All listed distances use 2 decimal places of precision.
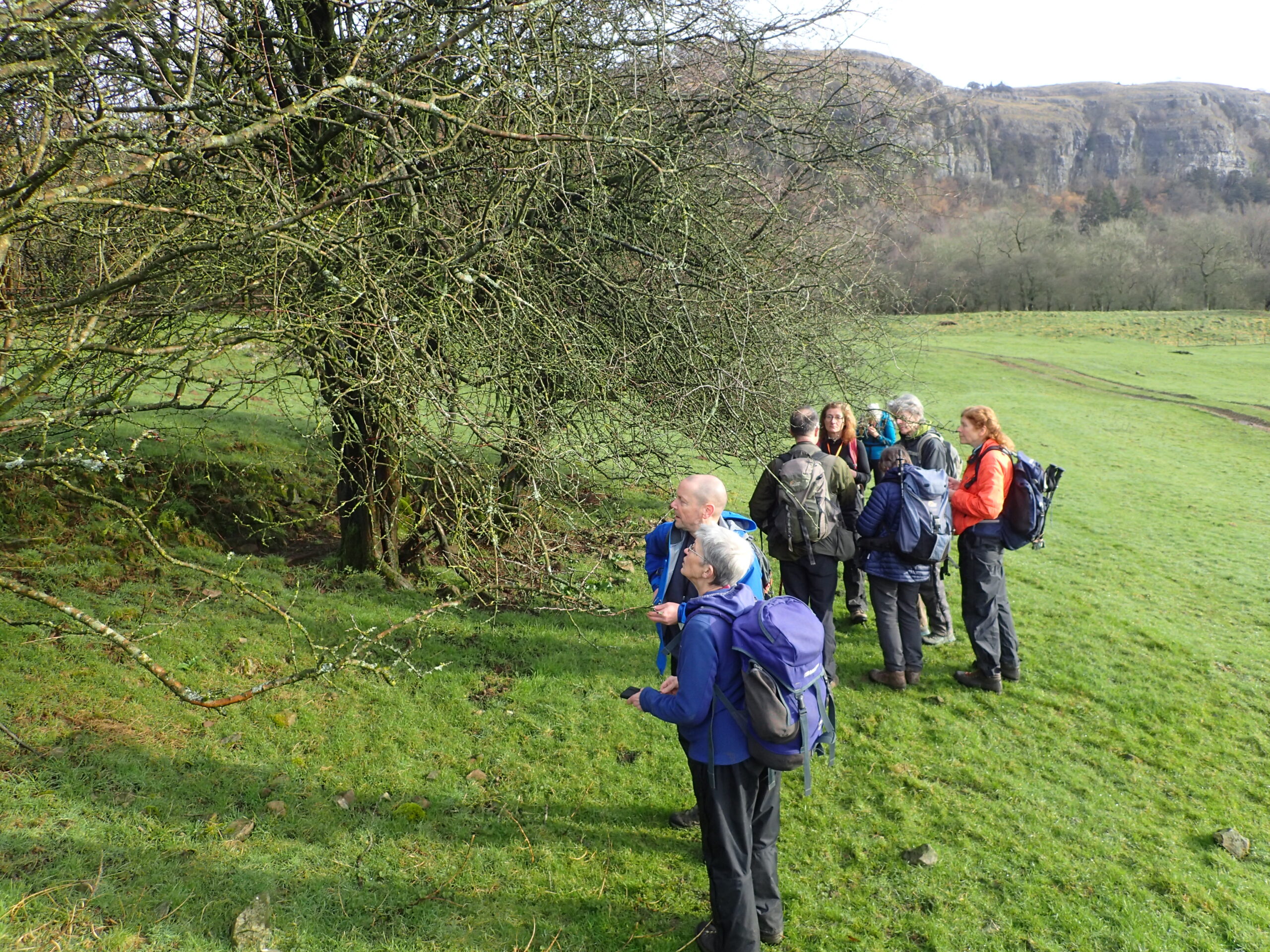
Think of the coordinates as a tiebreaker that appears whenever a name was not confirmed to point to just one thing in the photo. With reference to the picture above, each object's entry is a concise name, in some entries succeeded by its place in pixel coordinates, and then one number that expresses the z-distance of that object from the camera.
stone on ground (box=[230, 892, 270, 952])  3.68
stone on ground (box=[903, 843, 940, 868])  4.78
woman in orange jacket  6.37
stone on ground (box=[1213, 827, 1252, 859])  5.00
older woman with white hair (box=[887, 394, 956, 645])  6.82
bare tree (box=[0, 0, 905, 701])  4.55
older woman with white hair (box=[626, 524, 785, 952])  3.47
